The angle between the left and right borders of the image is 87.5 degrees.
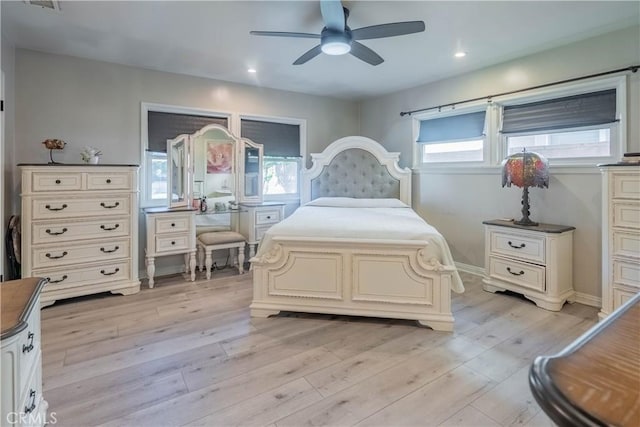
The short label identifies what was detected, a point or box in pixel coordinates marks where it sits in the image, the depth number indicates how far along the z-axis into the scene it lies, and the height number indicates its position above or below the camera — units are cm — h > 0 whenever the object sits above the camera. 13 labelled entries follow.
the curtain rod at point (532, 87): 291 +134
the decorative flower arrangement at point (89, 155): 346 +60
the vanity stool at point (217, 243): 404 -38
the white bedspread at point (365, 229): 267 -13
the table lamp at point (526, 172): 321 +41
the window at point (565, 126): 314 +90
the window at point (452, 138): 417 +101
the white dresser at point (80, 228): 304 -15
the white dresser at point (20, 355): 102 -49
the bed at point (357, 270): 267 -47
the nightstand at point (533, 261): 310 -46
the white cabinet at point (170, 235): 373 -25
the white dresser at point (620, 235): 260 -16
